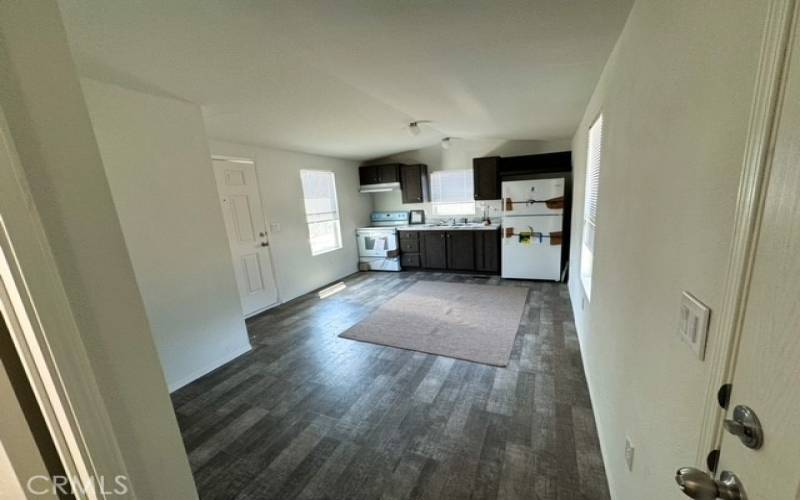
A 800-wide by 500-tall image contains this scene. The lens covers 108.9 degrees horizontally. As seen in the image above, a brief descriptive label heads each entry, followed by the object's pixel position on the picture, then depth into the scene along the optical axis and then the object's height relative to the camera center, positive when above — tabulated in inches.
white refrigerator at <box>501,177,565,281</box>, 168.2 -24.8
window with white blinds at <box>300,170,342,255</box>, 192.5 -4.1
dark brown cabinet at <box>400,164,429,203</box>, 220.2 +10.7
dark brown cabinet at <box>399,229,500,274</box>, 200.1 -40.8
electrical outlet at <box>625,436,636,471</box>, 43.9 -42.0
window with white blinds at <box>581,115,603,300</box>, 88.4 -5.7
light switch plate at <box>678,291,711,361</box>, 24.1 -13.2
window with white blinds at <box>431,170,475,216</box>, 220.1 +0.8
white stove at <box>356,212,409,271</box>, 225.1 -34.6
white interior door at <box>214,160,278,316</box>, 140.6 -11.0
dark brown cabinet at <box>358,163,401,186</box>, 225.0 +20.7
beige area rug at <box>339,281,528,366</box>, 110.2 -58.1
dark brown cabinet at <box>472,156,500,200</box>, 194.2 +9.0
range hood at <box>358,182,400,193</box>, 226.2 +9.8
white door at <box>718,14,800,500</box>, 14.6 -9.0
